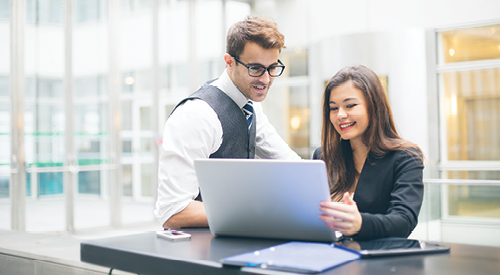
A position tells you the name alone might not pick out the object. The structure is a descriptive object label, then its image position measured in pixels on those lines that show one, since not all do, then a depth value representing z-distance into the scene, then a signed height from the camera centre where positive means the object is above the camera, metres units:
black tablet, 1.14 -0.27
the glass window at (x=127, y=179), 6.77 -0.47
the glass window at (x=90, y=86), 6.27 +0.80
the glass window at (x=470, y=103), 6.20 +0.49
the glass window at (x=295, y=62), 7.90 +1.34
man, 1.70 +0.10
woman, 1.55 -0.05
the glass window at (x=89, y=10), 6.29 +1.82
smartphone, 1.37 -0.26
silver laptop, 1.21 -0.14
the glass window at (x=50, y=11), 5.91 +1.70
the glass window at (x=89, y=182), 6.33 -0.47
